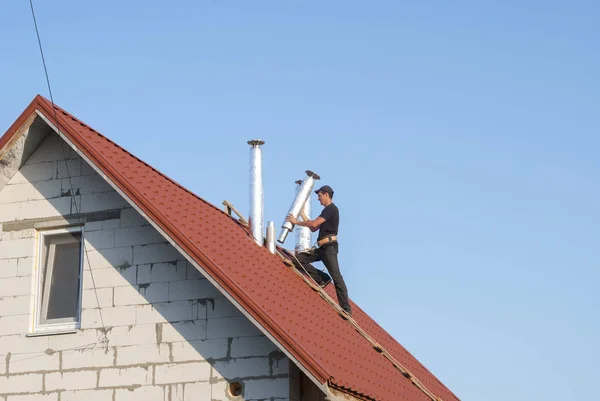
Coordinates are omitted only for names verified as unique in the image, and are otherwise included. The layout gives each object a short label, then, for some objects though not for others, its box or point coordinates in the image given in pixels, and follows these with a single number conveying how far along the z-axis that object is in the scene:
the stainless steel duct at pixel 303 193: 15.68
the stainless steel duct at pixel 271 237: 14.50
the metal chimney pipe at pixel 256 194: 14.41
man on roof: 14.77
